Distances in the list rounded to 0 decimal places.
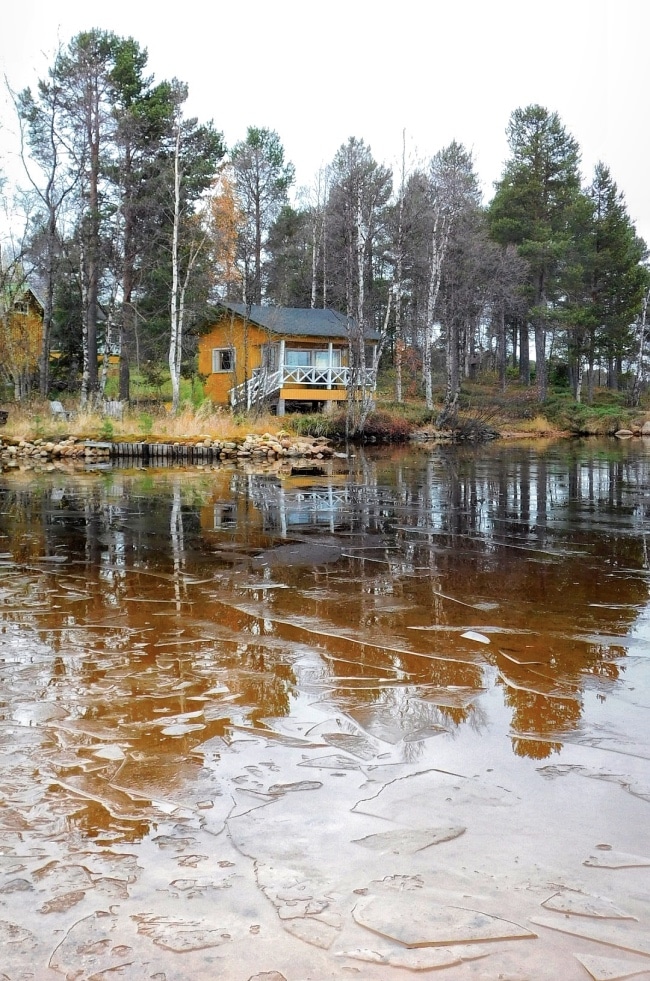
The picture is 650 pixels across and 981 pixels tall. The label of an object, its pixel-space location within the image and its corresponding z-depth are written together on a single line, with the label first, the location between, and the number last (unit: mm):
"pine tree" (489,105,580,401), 45594
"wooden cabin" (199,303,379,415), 36625
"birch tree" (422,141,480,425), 36875
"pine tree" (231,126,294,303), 41125
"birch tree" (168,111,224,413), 28500
